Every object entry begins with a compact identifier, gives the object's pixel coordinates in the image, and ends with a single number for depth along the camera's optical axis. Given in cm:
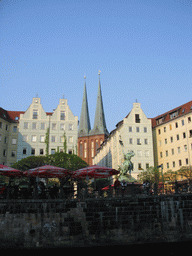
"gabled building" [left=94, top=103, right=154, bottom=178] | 6681
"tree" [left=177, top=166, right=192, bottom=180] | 5267
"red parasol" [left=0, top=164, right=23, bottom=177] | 2436
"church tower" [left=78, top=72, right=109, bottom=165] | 10894
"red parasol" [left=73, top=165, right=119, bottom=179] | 2589
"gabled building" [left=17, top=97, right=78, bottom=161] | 7062
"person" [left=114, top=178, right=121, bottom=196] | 2647
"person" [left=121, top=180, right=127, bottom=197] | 2508
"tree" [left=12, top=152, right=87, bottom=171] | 5584
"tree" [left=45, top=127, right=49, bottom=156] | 7025
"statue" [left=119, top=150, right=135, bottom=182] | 3268
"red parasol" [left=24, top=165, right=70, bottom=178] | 2416
